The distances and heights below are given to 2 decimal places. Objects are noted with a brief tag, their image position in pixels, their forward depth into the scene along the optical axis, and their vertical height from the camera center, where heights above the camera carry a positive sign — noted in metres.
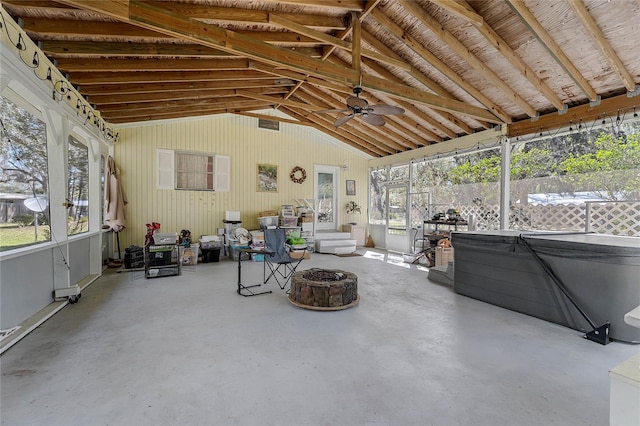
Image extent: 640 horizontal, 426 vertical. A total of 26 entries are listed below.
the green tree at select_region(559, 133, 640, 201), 5.84 +1.13
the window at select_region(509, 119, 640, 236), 4.44 +0.44
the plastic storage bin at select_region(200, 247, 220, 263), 6.52 -1.06
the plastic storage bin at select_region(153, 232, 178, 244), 5.24 -0.56
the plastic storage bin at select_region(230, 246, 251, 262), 6.81 -1.14
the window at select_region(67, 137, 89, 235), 4.42 +0.34
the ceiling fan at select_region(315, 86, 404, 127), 4.03 +1.43
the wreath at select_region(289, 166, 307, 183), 8.31 +0.99
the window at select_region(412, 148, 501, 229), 6.12 +0.42
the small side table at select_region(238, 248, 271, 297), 4.02 -1.21
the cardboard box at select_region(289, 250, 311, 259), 4.42 -0.70
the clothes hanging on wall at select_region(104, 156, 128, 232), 5.71 +0.16
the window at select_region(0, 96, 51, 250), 2.81 +0.31
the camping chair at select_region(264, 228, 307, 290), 4.26 -0.61
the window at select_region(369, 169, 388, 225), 8.90 +0.37
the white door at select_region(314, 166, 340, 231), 8.82 +0.35
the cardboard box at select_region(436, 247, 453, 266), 5.82 -0.97
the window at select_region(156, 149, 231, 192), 6.73 +0.91
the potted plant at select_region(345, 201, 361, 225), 9.20 +0.01
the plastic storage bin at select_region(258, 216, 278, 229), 7.33 -0.36
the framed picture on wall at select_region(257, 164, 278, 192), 7.86 +0.84
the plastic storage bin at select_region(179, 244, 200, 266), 6.16 -1.03
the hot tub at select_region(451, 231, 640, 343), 2.74 -0.75
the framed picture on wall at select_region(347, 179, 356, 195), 9.22 +0.69
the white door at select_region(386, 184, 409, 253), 7.99 -0.29
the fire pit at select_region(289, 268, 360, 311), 3.46 -1.04
